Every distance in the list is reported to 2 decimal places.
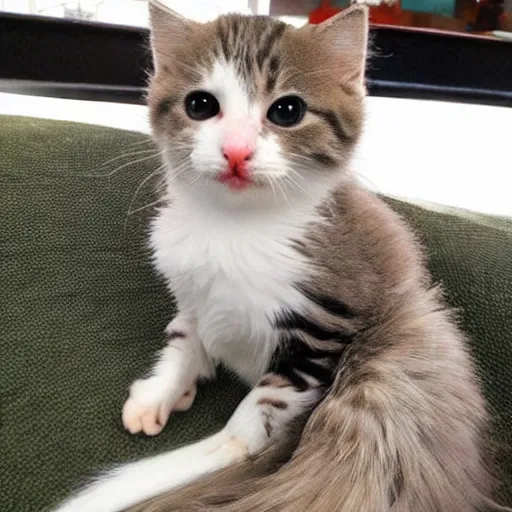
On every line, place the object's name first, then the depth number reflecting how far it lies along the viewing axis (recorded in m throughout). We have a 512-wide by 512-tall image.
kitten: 0.17
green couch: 0.19
